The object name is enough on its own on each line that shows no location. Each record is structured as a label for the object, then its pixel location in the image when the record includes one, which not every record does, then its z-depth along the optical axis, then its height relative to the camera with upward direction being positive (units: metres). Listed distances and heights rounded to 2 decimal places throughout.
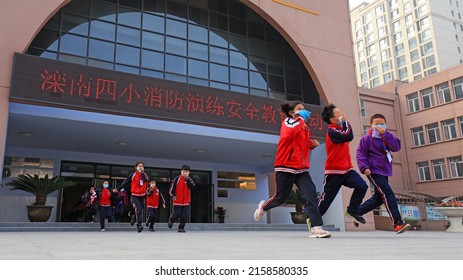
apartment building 65.50 +30.57
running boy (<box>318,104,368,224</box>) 6.12 +0.66
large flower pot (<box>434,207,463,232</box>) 12.26 -0.44
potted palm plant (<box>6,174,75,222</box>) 12.67 +0.84
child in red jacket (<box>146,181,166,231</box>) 11.25 +0.30
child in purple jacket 6.42 +0.78
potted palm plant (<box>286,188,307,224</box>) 16.77 -0.05
